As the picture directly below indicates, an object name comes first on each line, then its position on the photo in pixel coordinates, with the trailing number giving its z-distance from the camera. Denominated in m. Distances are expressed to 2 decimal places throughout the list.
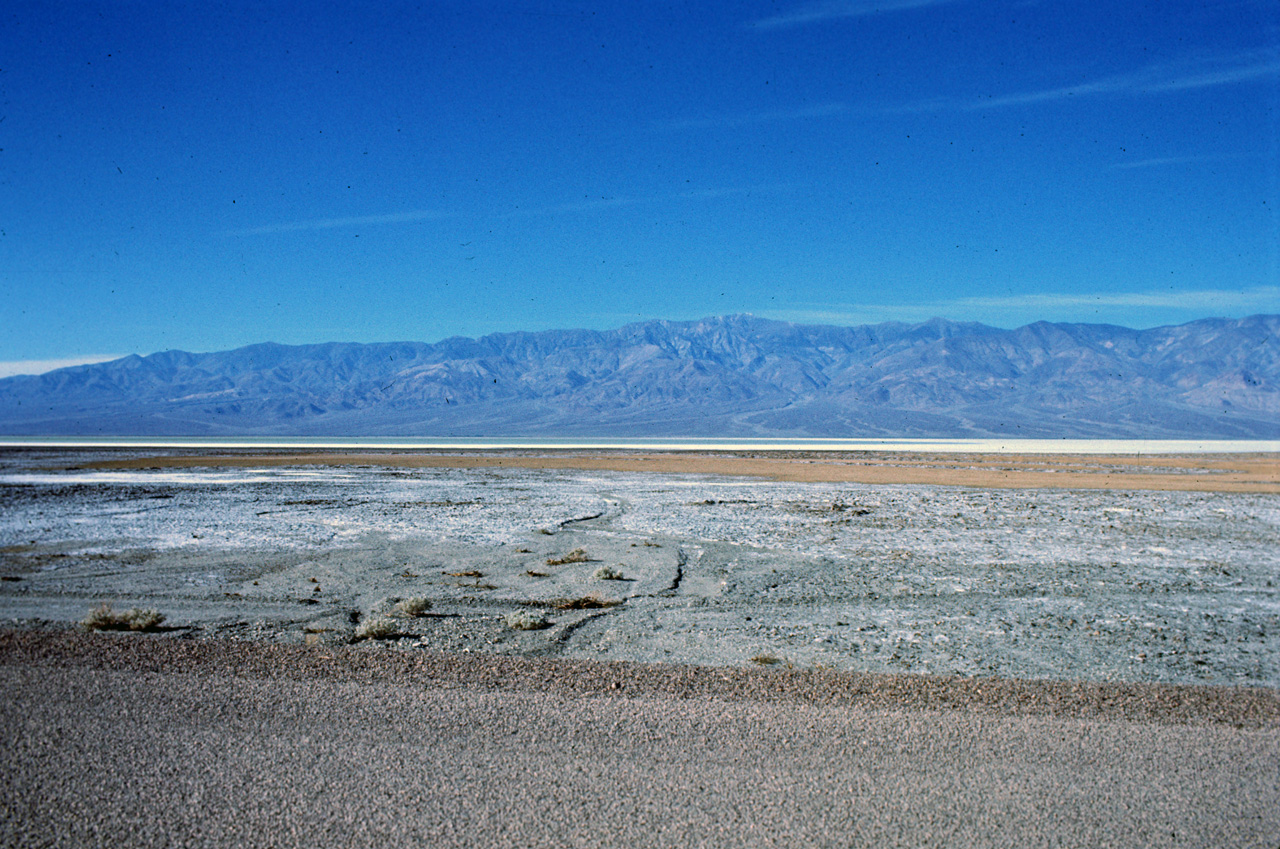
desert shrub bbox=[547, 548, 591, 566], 14.57
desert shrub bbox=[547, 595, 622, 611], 11.08
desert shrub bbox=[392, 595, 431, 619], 10.47
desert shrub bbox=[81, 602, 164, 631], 9.56
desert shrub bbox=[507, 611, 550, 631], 9.89
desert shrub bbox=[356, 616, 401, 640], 9.29
